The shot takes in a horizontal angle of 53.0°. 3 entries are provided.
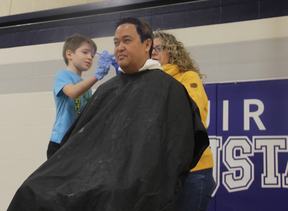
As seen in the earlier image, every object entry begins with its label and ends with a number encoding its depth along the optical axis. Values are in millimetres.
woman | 1367
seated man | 979
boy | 1715
